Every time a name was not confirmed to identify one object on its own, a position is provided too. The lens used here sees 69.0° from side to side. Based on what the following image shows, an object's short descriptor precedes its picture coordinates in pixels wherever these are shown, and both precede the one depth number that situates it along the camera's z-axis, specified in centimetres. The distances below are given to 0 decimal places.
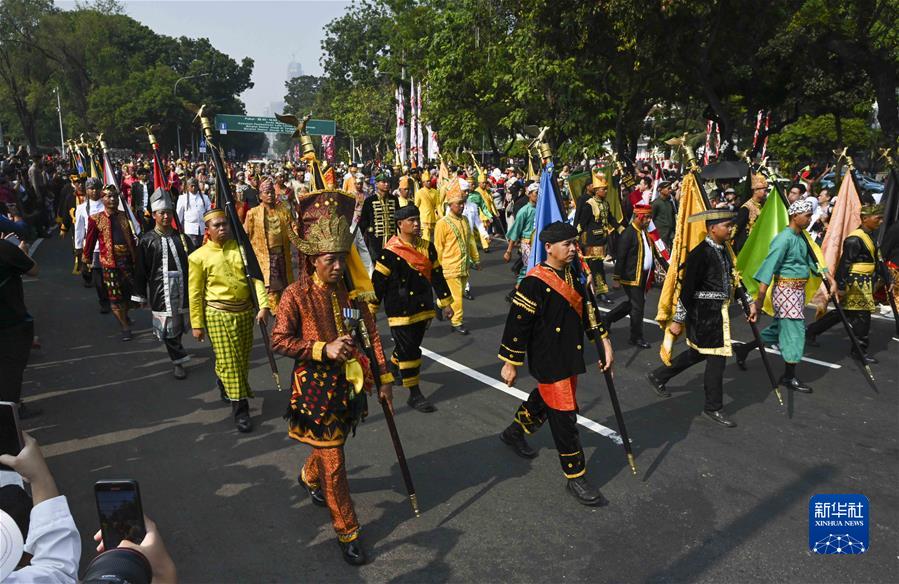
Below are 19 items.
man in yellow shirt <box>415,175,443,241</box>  1249
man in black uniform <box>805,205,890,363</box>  761
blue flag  659
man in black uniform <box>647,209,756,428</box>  603
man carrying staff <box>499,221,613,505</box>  467
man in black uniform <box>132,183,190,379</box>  723
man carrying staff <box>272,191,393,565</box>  389
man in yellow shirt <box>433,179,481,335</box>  915
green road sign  5347
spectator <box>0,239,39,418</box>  523
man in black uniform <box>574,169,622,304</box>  985
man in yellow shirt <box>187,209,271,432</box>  588
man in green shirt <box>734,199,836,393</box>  682
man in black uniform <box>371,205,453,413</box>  649
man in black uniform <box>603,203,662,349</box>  846
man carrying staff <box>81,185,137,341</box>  877
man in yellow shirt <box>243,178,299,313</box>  841
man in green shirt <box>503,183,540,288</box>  1068
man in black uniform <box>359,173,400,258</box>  1056
